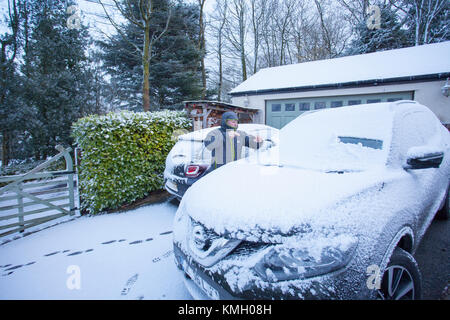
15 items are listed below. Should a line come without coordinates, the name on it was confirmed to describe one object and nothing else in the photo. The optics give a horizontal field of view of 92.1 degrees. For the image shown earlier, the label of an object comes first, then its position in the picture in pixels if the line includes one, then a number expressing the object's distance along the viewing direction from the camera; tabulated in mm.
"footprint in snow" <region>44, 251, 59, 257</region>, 2996
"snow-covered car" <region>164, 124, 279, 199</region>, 3664
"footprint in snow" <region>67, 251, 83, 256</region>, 2930
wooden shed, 6455
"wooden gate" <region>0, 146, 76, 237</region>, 3840
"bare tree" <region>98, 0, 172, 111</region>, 9898
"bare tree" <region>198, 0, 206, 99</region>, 16250
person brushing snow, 3781
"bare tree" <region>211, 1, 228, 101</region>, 19109
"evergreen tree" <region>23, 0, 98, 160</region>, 10820
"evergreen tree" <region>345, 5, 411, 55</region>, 14266
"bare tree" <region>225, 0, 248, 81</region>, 19484
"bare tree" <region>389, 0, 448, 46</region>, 13922
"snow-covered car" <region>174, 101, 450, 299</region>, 1202
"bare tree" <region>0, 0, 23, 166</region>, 11258
